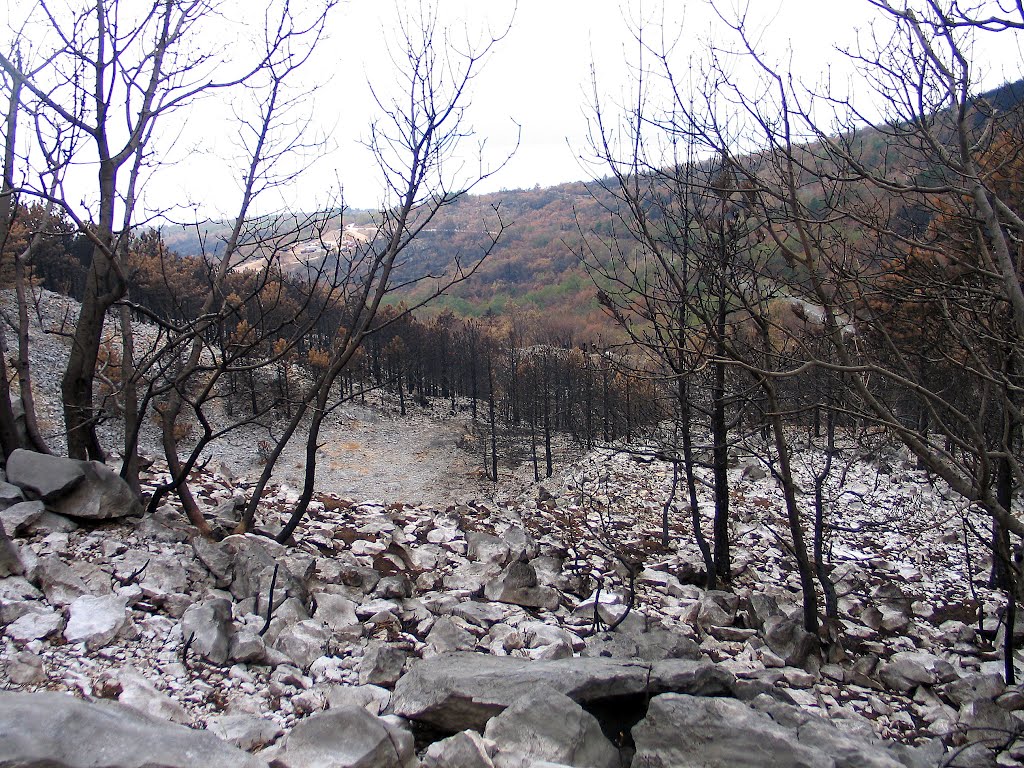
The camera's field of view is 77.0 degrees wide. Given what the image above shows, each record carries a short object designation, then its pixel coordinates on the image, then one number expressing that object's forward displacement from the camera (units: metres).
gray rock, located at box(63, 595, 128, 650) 3.03
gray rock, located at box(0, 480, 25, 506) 4.28
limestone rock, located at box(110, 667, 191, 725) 2.58
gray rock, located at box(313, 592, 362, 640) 3.93
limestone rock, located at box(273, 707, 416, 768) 2.31
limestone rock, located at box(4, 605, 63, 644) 2.89
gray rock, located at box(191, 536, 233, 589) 4.23
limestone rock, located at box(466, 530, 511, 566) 6.17
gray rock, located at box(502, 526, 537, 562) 6.26
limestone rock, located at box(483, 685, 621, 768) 2.50
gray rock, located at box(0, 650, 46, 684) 2.59
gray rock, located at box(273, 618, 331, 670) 3.46
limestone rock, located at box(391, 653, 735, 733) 2.79
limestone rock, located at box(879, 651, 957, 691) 4.54
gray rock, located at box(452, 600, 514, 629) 4.47
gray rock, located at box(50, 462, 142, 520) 4.46
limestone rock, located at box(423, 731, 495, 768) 2.38
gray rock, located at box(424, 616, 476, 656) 3.89
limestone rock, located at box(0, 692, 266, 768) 1.83
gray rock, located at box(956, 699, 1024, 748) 3.75
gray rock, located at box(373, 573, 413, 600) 4.73
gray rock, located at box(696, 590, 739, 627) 5.49
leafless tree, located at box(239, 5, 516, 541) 5.38
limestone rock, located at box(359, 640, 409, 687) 3.30
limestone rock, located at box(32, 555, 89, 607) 3.33
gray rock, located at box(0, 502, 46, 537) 4.03
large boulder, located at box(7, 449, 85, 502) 4.40
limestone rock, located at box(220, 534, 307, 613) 4.16
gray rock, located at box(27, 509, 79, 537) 4.15
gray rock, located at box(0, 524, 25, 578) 3.40
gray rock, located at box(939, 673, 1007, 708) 4.26
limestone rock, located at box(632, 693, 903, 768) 2.49
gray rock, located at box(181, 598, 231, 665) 3.20
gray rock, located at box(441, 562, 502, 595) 5.30
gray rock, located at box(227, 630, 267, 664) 3.23
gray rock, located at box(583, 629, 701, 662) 3.95
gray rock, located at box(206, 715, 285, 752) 2.49
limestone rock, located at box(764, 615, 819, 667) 4.88
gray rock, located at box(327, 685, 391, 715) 2.93
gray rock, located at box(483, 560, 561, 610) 5.07
